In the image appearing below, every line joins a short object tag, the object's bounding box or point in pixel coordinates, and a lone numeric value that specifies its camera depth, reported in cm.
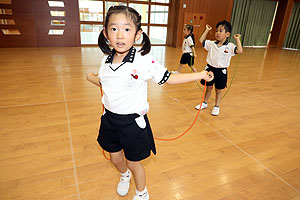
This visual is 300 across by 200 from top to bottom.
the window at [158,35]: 924
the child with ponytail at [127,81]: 102
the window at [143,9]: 855
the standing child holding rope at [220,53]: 244
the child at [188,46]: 412
